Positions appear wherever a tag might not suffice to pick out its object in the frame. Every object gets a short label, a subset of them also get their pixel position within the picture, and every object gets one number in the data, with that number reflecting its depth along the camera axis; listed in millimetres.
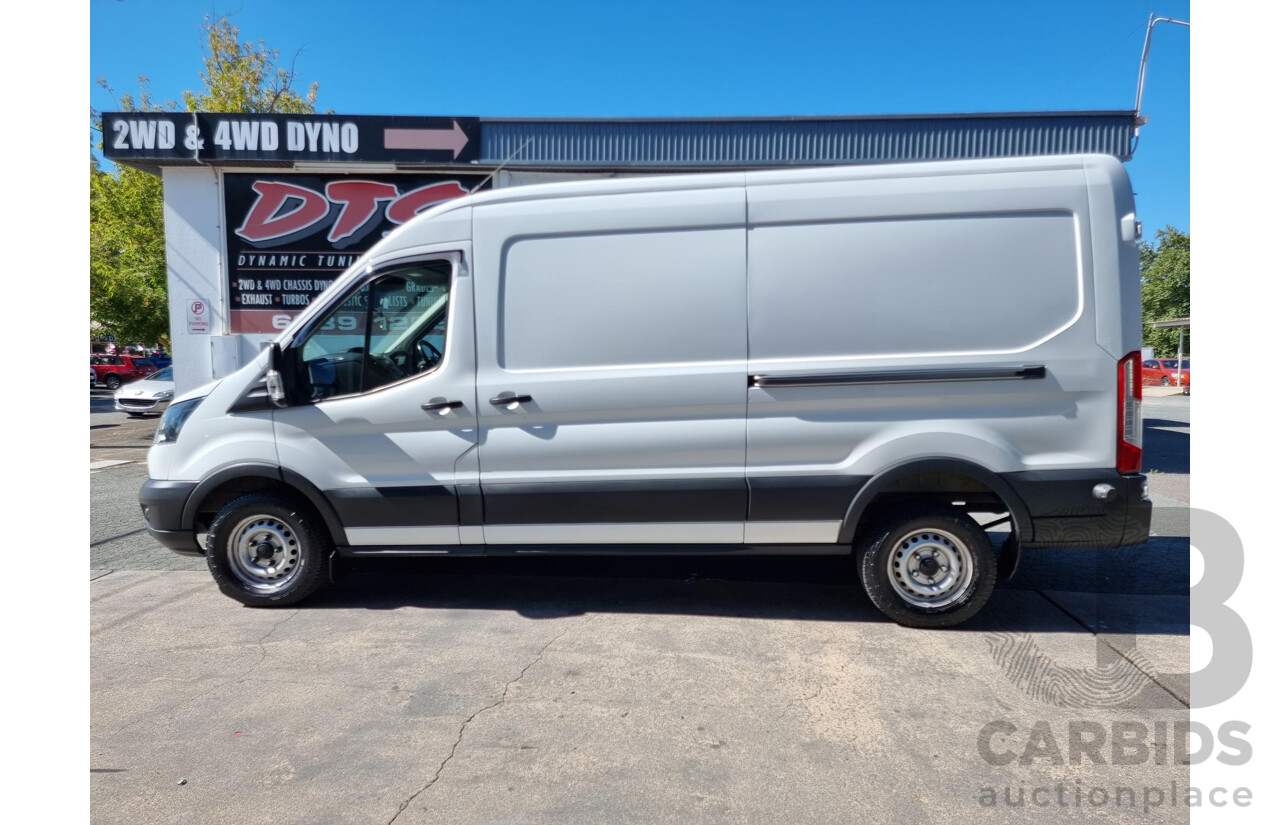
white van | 4203
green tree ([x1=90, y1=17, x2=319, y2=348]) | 19781
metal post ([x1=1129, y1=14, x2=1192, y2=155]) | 9898
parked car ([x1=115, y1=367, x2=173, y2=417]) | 16047
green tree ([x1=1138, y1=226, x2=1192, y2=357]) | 46844
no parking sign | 11141
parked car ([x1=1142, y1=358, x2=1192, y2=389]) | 35956
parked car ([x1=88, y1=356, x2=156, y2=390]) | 27953
